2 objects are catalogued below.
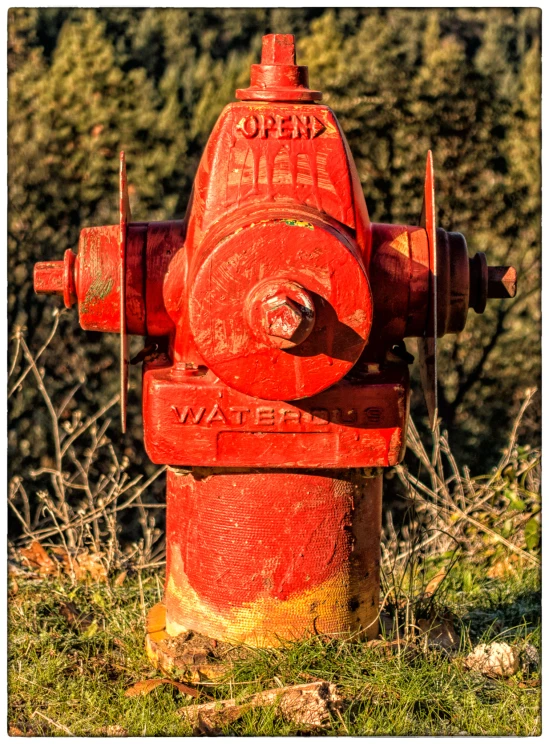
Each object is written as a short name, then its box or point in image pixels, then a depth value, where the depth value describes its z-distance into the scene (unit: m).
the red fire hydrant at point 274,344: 2.82
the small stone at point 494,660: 3.45
